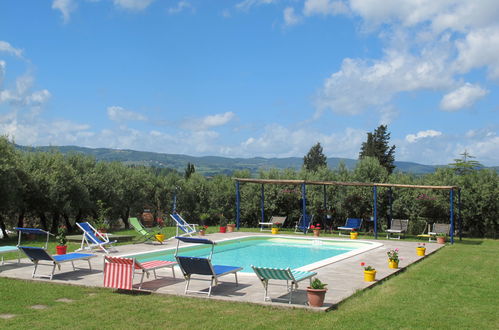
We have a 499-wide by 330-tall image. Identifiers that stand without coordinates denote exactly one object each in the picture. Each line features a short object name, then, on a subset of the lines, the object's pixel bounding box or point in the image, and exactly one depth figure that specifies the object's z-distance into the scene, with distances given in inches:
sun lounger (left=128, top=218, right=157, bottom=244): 593.9
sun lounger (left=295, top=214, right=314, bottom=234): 760.8
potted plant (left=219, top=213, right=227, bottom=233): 945.7
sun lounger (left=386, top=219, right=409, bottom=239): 701.0
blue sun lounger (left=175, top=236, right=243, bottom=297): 293.3
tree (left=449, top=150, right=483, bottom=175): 1571.1
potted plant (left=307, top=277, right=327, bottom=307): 263.7
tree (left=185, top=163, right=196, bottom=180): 1898.6
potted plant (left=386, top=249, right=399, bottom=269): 408.8
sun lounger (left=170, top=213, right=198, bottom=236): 654.3
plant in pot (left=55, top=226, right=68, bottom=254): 433.7
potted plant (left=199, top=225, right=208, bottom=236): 705.0
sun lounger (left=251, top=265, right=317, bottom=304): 273.9
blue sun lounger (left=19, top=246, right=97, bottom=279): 330.0
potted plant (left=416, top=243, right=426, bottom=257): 495.3
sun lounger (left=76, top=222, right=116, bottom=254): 486.2
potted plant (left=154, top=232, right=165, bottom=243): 583.2
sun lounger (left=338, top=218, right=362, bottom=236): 754.8
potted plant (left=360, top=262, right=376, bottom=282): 345.1
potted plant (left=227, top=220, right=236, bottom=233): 792.9
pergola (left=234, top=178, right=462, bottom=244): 635.5
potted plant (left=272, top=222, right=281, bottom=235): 758.9
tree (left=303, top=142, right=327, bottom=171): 2906.0
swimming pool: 512.3
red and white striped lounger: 299.0
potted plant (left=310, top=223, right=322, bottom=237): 730.2
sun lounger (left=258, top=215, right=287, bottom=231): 808.6
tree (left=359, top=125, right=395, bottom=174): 1999.3
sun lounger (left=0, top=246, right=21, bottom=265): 386.3
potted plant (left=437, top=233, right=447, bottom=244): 629.9
